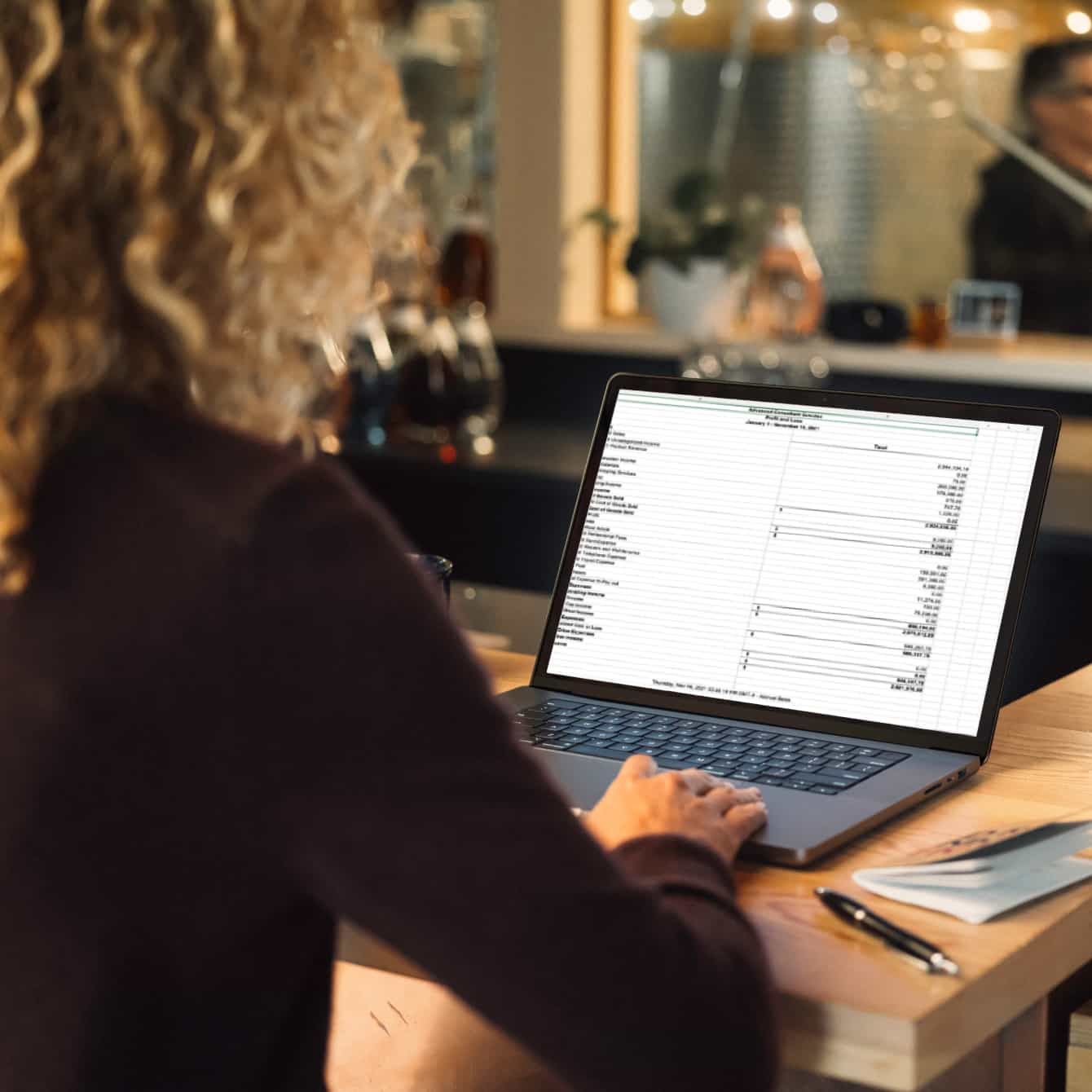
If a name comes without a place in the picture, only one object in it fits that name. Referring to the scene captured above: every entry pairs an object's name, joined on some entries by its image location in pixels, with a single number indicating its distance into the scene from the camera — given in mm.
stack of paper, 854
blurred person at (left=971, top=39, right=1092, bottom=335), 2836
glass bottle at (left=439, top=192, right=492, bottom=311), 3078
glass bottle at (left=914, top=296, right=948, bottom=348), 2865
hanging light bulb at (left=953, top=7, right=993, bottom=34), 2898
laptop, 1104
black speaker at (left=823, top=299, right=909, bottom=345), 2889
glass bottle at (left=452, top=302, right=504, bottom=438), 2820
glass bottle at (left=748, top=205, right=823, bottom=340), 2922
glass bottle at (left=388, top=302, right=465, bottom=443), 2812
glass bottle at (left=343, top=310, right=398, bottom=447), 2863
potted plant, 2992
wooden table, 748
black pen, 785
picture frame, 2816
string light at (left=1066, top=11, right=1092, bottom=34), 2805
